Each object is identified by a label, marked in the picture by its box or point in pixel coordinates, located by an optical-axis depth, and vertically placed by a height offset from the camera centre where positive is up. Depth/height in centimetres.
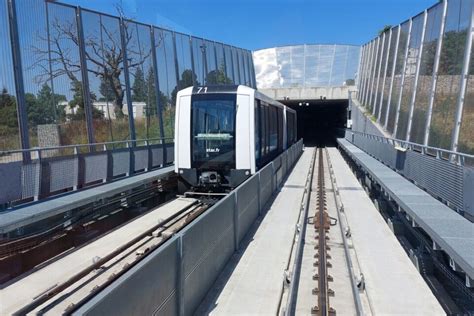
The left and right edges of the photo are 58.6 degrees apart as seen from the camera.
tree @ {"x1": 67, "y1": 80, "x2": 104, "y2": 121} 1306 -13
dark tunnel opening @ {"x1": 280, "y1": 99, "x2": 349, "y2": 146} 5603 -286
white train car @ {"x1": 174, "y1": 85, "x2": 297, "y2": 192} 1272 -107
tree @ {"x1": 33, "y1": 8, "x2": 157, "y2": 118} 1229 +145
